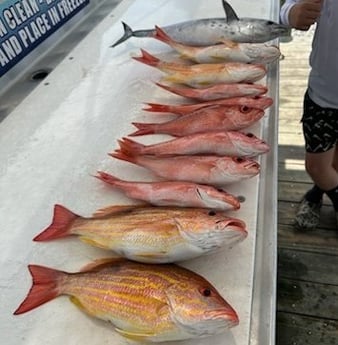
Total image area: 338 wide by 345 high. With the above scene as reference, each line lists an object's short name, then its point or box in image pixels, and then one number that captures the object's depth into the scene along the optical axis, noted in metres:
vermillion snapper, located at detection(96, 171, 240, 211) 0.76
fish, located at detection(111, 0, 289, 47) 1.28
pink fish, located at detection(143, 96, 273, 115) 0.98
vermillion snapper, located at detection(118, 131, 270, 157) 0.86
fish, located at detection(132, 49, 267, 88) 1.07
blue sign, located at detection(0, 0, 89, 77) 1.29
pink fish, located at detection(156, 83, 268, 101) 1.03
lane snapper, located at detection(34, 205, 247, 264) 0.68
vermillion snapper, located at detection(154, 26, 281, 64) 1.15
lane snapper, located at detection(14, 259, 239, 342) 0.58
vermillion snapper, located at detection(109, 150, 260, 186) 0.80
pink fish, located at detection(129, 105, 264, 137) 0.93
